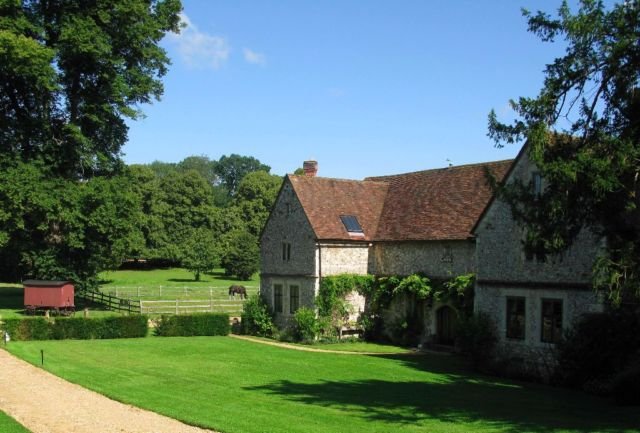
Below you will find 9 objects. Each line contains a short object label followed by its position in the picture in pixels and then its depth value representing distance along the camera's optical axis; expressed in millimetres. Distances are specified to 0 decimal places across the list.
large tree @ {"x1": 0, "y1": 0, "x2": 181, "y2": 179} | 34250
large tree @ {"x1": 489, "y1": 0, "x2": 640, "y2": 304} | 13477
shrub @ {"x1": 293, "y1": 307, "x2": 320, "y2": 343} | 30766
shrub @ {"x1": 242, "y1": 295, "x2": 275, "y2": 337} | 34062
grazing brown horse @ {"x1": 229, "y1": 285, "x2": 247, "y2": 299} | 49188
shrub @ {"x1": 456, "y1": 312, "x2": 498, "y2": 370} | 23828
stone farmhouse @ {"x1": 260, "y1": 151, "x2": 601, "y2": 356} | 22531
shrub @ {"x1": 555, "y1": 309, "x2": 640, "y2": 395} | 19453
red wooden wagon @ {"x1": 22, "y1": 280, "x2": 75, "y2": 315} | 35469
